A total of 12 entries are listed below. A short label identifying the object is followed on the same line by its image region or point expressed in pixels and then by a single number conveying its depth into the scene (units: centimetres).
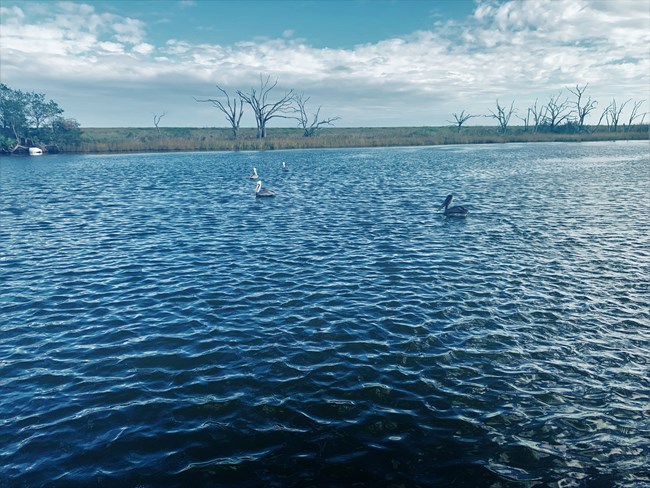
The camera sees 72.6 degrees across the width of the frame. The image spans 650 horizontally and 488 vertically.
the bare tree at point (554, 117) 14300
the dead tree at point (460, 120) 15673
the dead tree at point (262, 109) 12875
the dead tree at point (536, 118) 15146
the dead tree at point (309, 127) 13562
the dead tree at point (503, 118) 14950
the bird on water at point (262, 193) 3662
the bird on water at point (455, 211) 2694
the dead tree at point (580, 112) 14006
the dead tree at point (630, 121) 14790
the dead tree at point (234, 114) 13054
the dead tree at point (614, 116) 14438
